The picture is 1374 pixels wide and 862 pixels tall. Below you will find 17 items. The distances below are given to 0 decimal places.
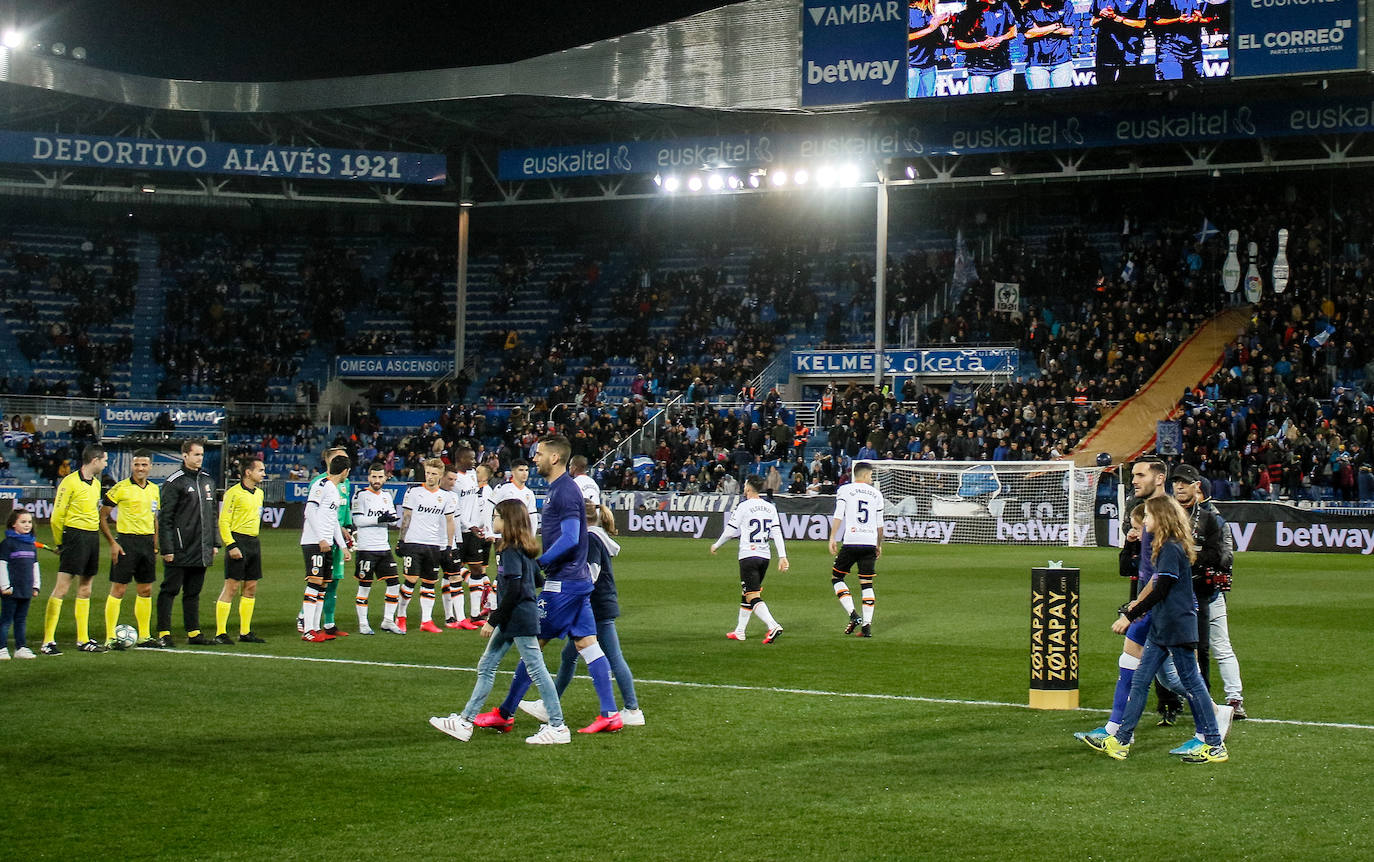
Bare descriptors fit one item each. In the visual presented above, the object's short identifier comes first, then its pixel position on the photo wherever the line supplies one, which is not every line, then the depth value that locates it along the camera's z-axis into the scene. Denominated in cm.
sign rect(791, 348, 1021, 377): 4334
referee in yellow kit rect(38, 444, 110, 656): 1481
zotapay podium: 1103
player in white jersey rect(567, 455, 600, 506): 1415
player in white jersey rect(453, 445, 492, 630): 1834
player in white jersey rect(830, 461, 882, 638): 1742
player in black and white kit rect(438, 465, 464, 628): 1800
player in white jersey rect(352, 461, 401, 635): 1738
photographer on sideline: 1064
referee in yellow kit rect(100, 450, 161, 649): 1507
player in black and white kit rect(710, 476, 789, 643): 1659
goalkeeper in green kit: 1666
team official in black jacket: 1523
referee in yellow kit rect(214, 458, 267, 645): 1614
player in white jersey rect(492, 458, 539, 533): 1585
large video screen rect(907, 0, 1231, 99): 3703
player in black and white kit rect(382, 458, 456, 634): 1762
